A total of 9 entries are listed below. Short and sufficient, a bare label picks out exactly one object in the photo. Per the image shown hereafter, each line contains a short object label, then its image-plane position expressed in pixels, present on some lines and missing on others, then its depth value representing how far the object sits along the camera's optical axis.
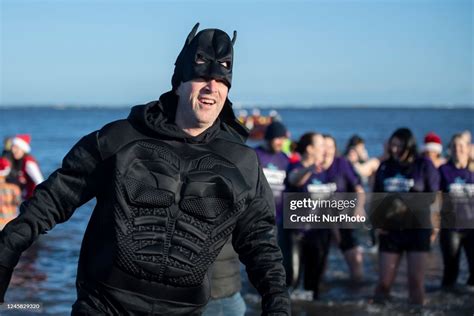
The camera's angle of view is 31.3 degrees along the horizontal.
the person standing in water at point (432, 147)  11.53
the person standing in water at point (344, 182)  9.59
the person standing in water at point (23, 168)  12.20
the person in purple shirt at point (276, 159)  9.59
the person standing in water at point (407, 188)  8.98
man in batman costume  3.34
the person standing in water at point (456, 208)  9.78
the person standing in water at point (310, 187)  9.32
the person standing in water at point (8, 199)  12.17
